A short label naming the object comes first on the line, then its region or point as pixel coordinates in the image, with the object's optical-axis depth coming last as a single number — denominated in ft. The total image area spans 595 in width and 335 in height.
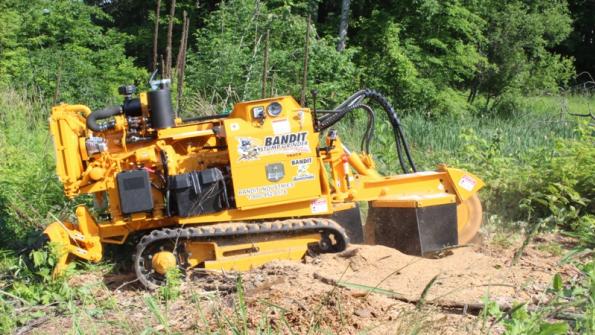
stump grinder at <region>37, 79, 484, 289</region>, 20.01
